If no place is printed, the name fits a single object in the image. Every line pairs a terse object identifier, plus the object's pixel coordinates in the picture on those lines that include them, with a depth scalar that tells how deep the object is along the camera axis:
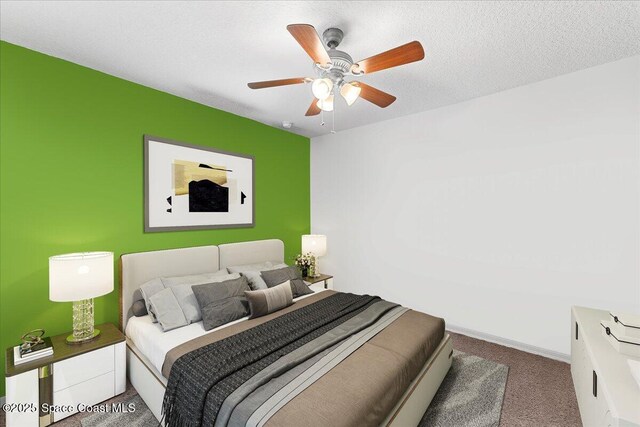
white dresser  1.15
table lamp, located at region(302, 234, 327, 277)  4.07
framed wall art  2.85
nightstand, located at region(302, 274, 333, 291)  3.80
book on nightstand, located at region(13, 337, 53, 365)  1.85
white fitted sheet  1.97
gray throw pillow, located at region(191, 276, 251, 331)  2.29
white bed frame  1.84
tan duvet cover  1.32
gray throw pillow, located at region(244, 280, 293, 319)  2.43
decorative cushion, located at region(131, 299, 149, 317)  2.50
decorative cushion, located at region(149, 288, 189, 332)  2.24
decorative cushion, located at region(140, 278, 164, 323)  2.36
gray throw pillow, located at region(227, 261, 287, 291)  2.88
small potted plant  4.04
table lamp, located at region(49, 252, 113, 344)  1.98
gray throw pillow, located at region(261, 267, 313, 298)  2.94
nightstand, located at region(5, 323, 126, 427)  1.79
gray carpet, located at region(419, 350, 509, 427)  1.96
